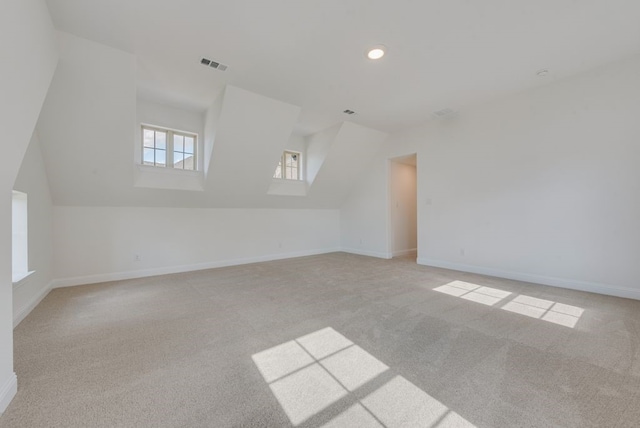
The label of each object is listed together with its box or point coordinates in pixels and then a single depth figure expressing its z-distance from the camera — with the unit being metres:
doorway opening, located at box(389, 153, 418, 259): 5.96
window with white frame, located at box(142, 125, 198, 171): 4.31
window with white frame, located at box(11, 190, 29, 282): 2.79
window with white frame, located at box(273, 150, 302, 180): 5.97
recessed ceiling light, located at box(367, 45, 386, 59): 2.72
